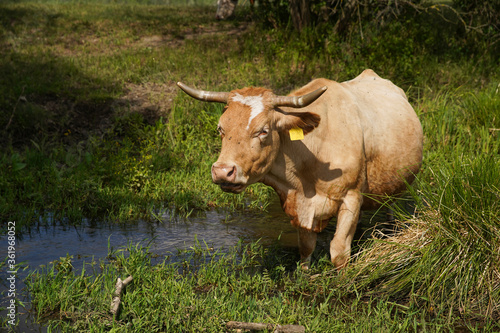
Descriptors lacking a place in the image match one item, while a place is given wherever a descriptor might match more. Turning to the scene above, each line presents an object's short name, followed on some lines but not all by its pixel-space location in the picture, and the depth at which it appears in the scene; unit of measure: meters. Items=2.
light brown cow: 4.34
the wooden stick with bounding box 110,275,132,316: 3.78
